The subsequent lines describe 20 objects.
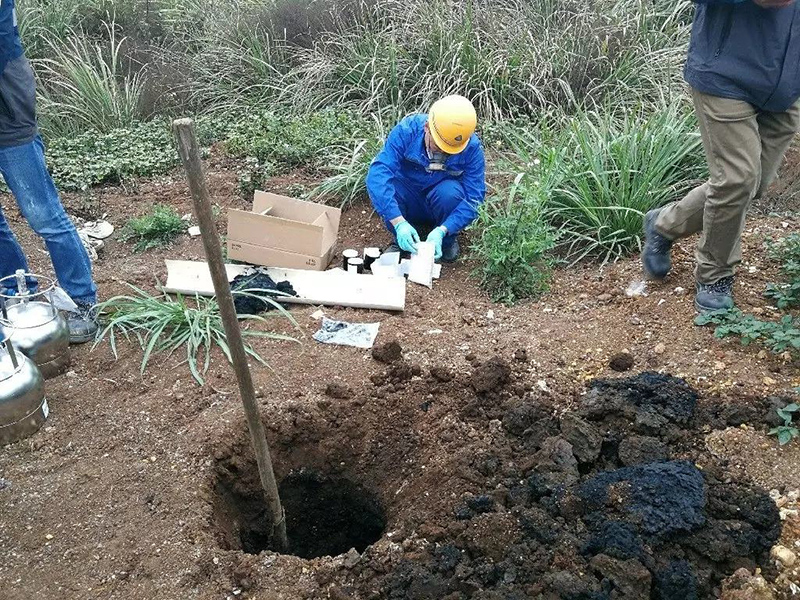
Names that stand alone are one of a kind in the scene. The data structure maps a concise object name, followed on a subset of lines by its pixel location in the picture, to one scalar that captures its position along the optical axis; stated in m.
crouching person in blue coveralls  4.65
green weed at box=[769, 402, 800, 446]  2.90
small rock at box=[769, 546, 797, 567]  2.48
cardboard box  4.39
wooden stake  2.01
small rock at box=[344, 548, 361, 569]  2.62
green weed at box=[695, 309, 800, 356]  3.33
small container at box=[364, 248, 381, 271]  4.63
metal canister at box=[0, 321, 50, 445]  3.13
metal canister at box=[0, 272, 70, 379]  3.49
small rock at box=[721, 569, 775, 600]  2.35
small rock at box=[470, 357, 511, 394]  3.37
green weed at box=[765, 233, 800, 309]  3.78
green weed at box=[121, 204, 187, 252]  5.11
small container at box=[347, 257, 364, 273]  4.48
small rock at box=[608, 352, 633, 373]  3.50
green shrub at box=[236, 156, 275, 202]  5.66
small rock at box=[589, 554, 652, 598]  2.36
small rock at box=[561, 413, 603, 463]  2.93
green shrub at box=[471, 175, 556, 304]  4.28
